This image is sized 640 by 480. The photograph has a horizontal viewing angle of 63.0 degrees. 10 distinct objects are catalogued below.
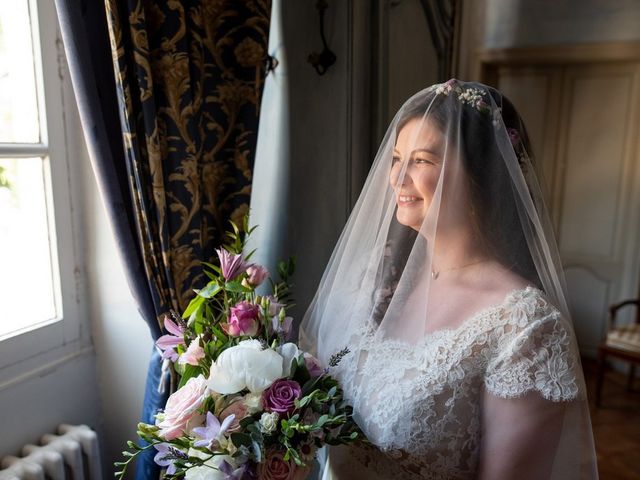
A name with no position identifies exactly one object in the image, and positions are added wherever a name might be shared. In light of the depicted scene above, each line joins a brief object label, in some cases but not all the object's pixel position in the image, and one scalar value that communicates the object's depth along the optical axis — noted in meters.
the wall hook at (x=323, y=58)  1.65
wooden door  3.51
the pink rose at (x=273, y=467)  0.84
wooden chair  3.14
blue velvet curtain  1.11
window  1.29
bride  0.95
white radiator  1.21
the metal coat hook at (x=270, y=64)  1.44
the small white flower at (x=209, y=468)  0.81
